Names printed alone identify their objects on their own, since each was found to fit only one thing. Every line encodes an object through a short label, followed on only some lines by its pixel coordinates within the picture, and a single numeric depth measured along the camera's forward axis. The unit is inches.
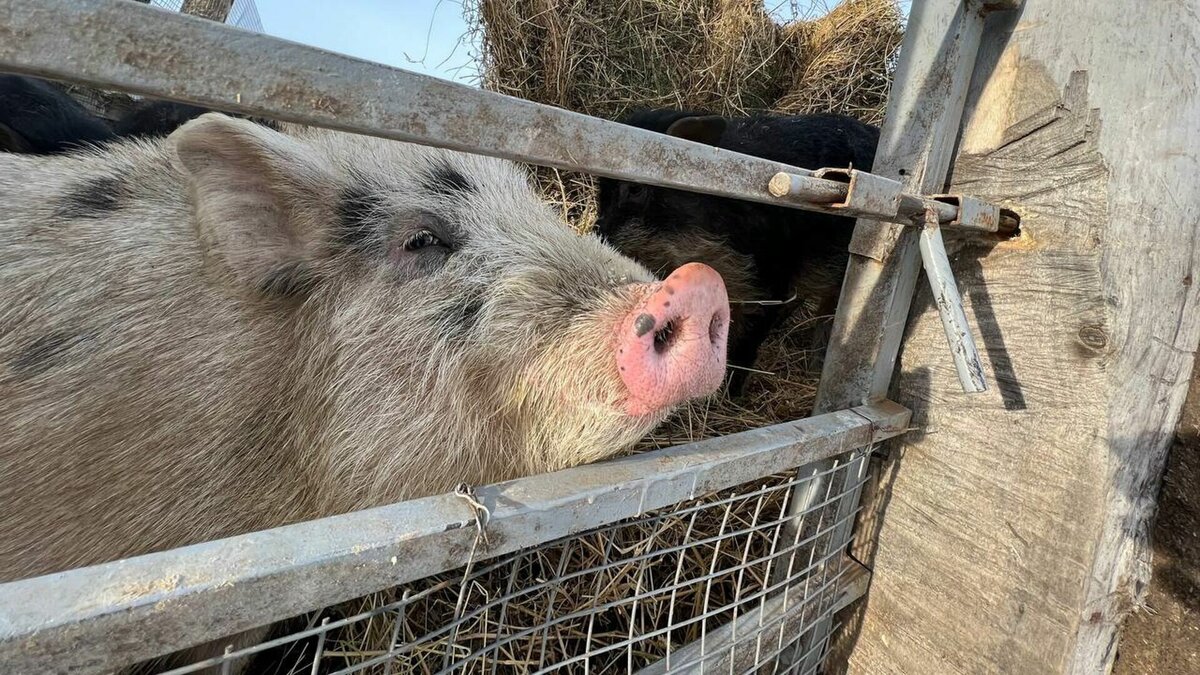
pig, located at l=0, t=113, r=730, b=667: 18.2
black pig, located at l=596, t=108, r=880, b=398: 38.4
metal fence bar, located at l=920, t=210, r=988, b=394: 15.9
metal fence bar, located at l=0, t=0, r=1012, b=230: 7.5
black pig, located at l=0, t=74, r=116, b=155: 36.2
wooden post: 16.6
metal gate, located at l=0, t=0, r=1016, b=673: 8.6
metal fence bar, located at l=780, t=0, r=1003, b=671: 18.4
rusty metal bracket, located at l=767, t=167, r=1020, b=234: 14.4
